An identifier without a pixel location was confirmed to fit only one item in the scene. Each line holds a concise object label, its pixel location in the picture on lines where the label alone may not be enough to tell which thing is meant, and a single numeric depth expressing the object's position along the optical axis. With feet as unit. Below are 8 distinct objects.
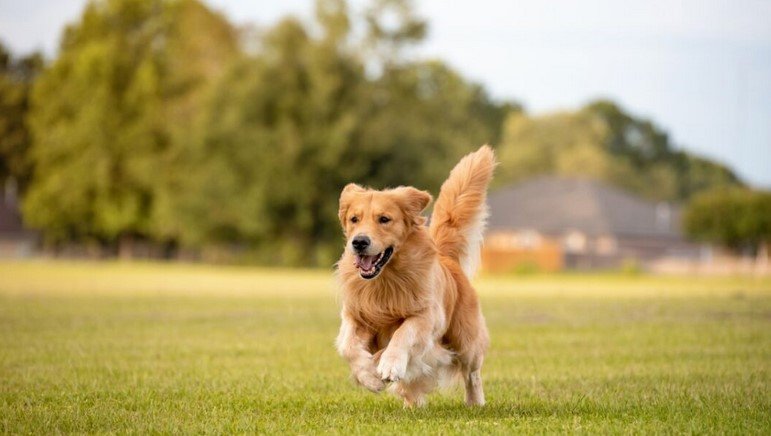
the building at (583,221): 241.76
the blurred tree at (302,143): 179.22
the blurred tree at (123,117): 219.82
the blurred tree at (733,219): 225.35
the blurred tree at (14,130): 261.44
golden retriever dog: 25.49
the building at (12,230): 293.23
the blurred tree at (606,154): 307.58
